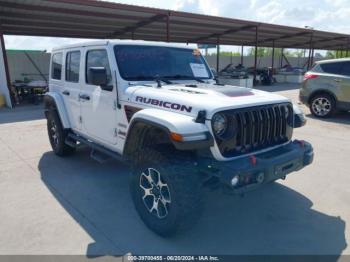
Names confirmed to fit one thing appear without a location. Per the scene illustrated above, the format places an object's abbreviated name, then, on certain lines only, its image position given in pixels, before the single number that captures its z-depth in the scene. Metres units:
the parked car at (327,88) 8.93
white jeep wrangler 2.89
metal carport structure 12.16
